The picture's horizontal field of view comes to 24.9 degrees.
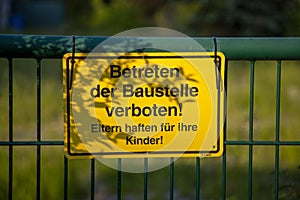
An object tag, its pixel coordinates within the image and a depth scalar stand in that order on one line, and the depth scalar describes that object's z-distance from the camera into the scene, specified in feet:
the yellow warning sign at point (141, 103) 7.57
